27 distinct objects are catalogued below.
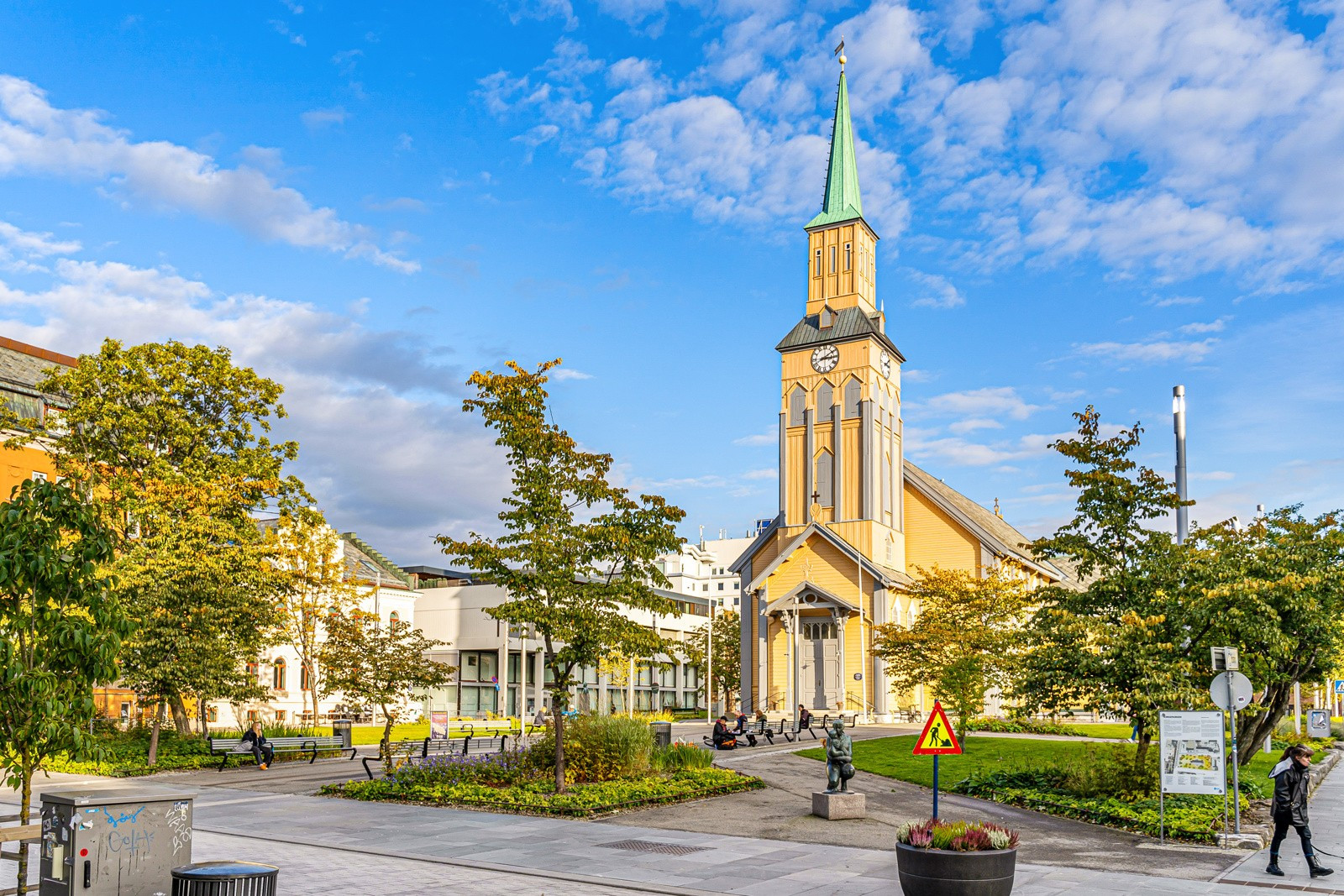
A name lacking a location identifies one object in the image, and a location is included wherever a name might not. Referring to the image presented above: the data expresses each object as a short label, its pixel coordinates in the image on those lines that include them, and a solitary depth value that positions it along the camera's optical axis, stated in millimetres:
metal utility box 8391
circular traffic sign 16078
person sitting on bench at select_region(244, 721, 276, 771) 28672
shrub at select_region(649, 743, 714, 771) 23203
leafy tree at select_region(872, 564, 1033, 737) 30828
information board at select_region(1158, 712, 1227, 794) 16125
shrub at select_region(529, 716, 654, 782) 21656
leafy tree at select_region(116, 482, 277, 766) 28438
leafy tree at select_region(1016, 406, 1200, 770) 18656
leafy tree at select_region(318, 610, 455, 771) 25859
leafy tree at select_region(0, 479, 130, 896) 8523
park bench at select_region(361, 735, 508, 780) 27703
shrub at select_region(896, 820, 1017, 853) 10352
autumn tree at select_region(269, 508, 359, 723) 37656
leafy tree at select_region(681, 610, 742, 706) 68688
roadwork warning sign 14328
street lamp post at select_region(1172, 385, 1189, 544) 33906
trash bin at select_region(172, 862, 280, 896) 7898
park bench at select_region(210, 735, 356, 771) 28664
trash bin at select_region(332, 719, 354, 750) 33062
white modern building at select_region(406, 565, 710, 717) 66750
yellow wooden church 53438
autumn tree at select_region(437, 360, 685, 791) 20734
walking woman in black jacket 14000
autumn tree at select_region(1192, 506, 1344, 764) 19328
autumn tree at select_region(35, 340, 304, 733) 28781
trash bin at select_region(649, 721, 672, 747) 25878
